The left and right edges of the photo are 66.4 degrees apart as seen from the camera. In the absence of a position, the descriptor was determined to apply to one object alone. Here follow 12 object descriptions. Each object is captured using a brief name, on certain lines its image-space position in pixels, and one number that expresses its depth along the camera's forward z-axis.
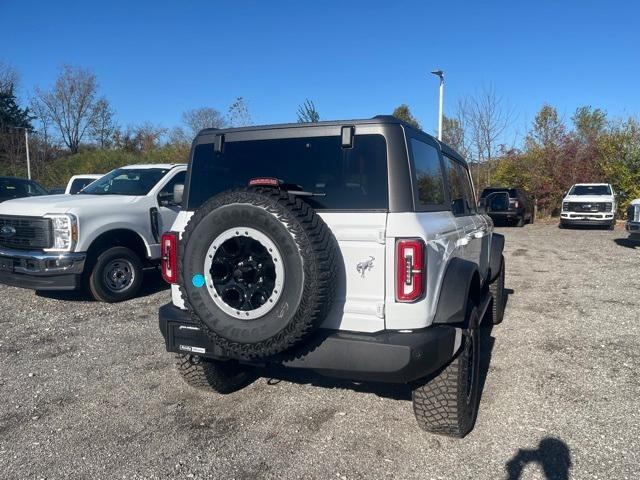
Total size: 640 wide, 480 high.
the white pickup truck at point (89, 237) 6.17
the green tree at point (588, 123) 24.13
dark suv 18.25
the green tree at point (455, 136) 26.56
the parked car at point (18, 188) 10.08
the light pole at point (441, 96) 18.00
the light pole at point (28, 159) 35.19
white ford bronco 2.63
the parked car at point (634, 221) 11.96
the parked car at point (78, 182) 11.04
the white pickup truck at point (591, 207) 17.83
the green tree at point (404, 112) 28.97
